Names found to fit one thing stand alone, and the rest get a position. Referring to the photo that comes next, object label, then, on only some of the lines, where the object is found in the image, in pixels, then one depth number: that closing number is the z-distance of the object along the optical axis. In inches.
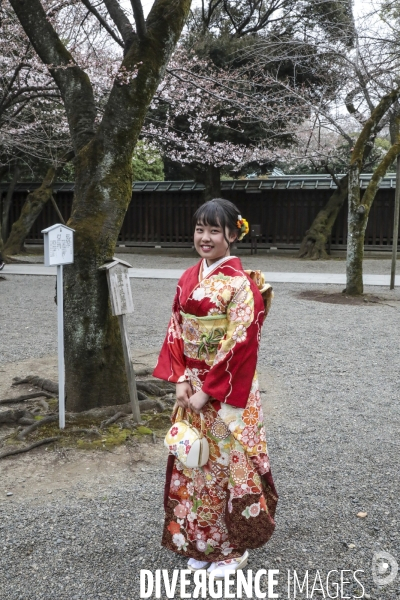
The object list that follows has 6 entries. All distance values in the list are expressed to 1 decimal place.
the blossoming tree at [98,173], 169.3
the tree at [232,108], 570.9
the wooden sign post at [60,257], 149.1
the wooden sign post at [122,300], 160.9
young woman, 91.8
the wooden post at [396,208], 420.2
